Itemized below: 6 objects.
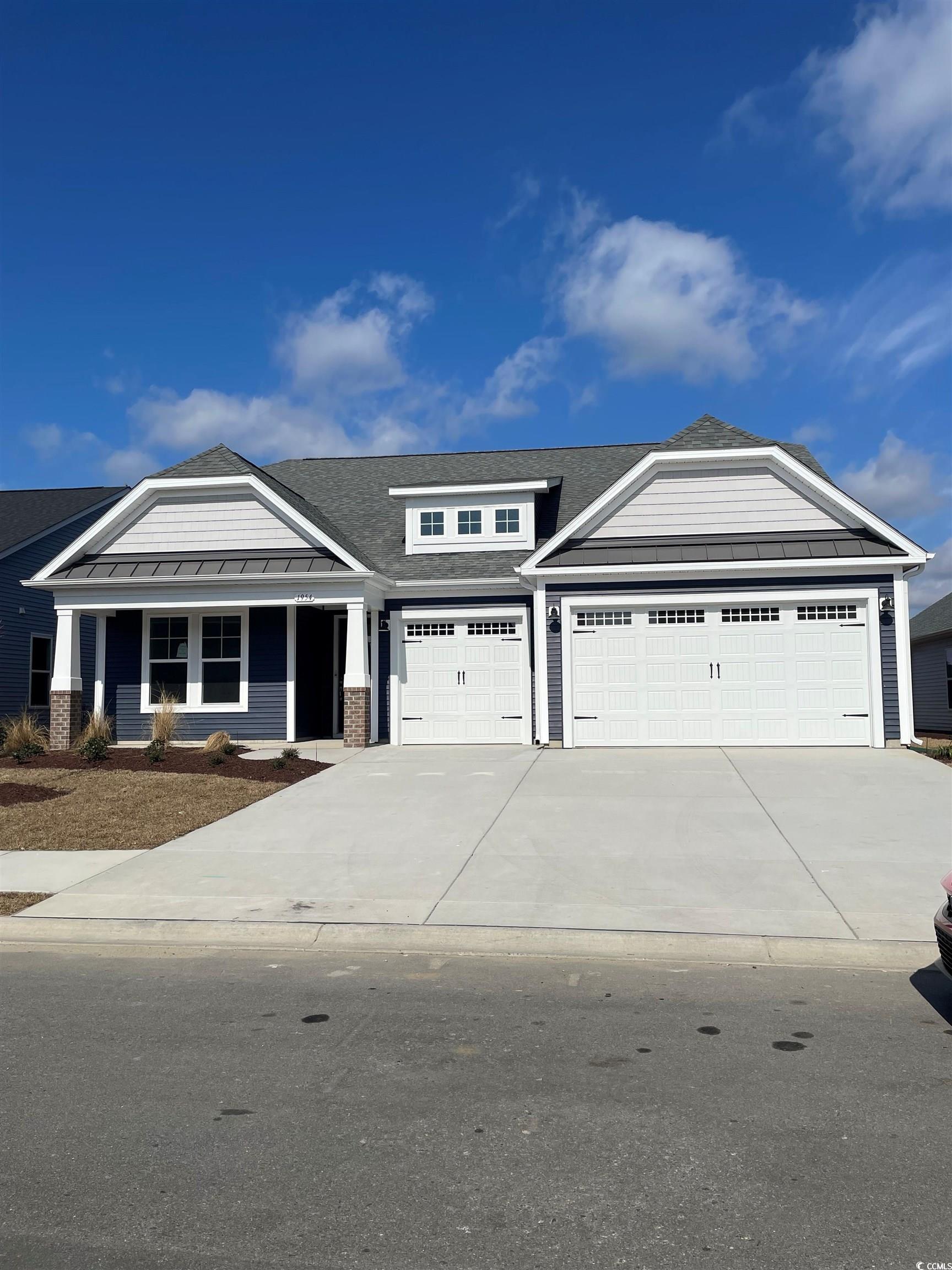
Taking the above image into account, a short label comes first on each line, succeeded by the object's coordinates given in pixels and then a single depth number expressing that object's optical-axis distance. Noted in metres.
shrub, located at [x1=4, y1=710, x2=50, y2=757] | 16.42
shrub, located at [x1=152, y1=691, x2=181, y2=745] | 16.97
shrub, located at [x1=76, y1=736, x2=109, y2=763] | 15.48
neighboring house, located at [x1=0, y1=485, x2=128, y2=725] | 23.20
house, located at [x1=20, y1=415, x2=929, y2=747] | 16.62
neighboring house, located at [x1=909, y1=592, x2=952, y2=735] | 30.39
